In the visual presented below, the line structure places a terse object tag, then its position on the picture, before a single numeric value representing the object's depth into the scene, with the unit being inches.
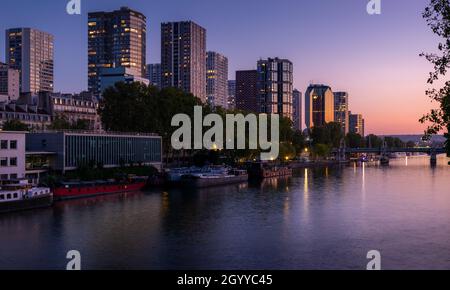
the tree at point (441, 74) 964.0
